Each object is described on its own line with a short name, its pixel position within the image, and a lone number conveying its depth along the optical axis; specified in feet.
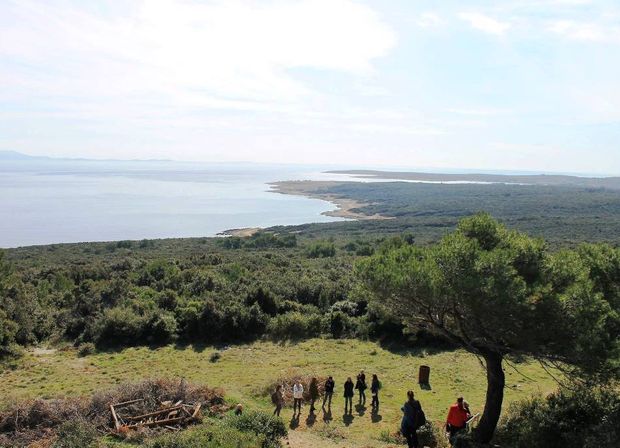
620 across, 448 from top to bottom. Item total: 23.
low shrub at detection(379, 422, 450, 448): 38.41
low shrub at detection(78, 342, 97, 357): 75.38
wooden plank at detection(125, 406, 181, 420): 44.96
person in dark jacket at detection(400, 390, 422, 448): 37.45
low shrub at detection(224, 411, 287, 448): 40.17
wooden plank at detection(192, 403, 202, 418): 45.32
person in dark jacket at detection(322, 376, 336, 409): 48.55
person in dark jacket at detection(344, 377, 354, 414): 47.88
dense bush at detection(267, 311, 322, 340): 85.10
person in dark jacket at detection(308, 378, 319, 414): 47.96
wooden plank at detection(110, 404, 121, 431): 42.93
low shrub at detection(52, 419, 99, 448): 37.68
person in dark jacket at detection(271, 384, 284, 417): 47.24
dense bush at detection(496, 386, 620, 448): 32.71
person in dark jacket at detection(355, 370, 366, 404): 50.57
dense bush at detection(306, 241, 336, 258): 189.98
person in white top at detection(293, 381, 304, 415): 46.93
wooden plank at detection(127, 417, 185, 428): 43.80
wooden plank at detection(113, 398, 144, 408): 46.26
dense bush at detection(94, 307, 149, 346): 80.64
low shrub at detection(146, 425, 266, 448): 35.82
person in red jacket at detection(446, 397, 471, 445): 38.29
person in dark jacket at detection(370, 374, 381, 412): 48.67
